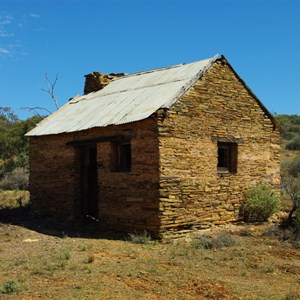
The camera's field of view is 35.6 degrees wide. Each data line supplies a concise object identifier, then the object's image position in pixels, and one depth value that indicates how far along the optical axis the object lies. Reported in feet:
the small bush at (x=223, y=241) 32.76
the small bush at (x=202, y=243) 32.68
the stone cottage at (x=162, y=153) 35.94
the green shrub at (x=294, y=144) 113.91
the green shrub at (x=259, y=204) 41.52
